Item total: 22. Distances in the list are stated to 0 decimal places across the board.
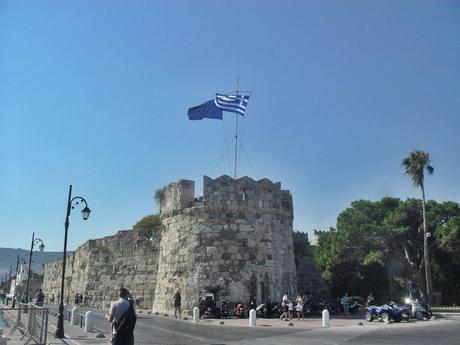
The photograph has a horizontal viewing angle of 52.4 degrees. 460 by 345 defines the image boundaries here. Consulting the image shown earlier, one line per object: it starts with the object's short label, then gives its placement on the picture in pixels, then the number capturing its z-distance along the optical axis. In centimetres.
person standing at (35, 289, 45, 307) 2614
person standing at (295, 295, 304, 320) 2244
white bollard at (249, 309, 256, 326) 1905
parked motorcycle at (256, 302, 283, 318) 2323
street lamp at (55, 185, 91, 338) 1679
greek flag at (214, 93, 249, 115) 2553
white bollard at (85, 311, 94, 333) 1619
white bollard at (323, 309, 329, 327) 1903
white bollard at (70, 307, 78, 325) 1955
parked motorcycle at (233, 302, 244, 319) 2312
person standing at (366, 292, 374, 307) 2730
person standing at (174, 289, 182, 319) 2338
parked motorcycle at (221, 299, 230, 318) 2302
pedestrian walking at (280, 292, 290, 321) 2239
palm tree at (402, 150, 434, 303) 3572
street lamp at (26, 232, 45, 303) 3308
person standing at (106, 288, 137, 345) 845
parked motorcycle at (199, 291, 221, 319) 2289
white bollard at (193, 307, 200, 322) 2119
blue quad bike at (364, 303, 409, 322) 2159
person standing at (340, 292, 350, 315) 2678
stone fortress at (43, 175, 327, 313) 2428
